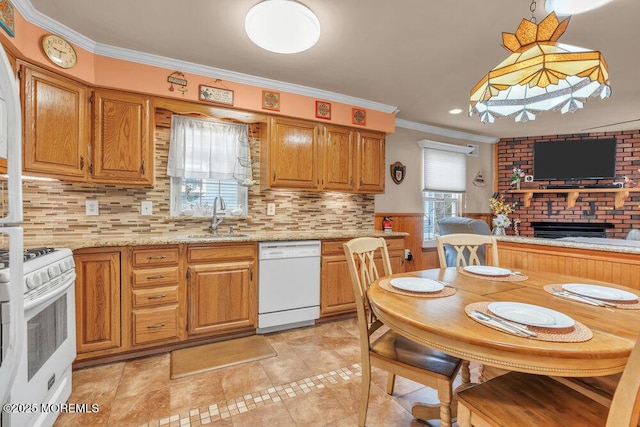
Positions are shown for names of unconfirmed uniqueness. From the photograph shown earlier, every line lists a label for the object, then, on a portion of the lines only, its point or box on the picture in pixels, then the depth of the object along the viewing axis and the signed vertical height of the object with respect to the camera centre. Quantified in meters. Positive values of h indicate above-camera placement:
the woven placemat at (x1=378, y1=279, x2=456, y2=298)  1.37 -0.38
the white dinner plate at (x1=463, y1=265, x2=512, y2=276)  1.74 -0.35
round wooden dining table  0.87 -0.39
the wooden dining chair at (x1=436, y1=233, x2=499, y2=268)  2.18 -0.22
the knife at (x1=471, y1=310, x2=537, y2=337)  0.95 -0.38
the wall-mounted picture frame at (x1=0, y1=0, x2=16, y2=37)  1.73 +1.13
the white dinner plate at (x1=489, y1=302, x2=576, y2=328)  1.01 -0.37
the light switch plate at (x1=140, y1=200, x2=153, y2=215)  2.71 +0.03
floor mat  2.17 -1.13
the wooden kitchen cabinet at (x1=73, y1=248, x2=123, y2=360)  2.08 -0.66
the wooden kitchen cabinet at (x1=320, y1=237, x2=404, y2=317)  2.99 -0.73
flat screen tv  4.86 +0.88
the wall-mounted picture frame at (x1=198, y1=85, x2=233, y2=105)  2.70 +1.06
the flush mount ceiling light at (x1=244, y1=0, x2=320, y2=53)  1.78 +1.14
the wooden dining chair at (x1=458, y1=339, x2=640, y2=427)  0.82 -0.66
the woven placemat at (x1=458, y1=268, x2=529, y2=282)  1.65 -0.37
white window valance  2.83 +0.60
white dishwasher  2.71 -0.69
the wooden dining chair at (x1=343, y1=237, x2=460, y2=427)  1.25 -0.68
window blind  4.57 +0.65
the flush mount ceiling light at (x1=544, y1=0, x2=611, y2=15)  1.65 +1.20
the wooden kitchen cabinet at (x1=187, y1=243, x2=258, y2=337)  2.45 -0.66
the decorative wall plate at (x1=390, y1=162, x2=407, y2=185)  4.22 +0.55
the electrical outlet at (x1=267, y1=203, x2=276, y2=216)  3.30 +0.02
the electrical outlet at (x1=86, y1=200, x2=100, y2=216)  2.51 +0.01
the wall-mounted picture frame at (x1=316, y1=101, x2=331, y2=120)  3.23 +1.09
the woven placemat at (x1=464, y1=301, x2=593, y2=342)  0.92 -0.39
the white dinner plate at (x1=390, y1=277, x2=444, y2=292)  1.41 -0.36
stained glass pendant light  1.32 +0.66
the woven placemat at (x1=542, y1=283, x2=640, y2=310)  1.20 -0.38
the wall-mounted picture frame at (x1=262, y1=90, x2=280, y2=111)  2.96 +1.10
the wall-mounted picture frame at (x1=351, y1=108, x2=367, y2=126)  3.44 +1.10
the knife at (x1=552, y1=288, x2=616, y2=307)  1.23 -0.37
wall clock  2.05 +1.12
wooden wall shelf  4.74 +0.34
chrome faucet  2.90 -0.07
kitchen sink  2.56 -0.23
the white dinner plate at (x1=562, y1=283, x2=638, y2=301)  1.29 -0.36
